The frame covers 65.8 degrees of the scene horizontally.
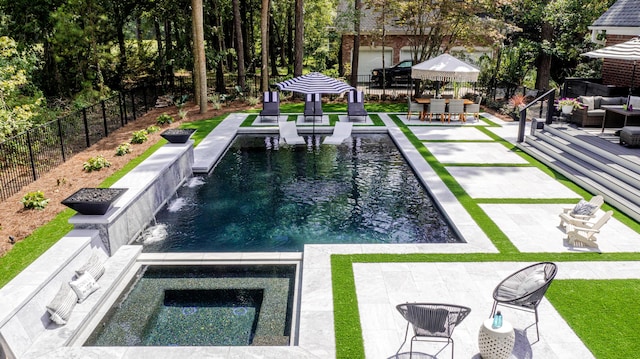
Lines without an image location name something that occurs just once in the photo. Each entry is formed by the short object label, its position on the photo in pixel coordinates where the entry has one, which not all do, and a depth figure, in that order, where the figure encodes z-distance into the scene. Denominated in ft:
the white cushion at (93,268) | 25.30
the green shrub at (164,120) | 66.85
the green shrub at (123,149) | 50.47
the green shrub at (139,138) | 55.42
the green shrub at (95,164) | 45.07
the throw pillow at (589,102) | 53.11
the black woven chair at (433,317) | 19.31
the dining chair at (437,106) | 67.87
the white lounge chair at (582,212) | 31.81
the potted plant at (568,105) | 52.82
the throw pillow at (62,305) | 22.53
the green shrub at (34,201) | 35.76
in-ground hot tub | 22.61
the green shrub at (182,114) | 70.99
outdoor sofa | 51.96
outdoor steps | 37.42
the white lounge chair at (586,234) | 30.14
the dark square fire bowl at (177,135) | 47.14
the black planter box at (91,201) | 28.86
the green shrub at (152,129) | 60.80
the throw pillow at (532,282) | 22.65
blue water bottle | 19.39
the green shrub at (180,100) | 78.01
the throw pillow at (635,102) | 49.75
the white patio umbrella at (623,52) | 43.83
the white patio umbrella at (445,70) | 64.18
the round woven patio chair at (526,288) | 21.40
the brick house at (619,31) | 57.21
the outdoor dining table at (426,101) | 69.22
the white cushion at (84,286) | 24.34
